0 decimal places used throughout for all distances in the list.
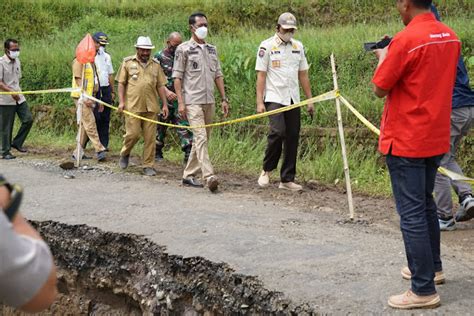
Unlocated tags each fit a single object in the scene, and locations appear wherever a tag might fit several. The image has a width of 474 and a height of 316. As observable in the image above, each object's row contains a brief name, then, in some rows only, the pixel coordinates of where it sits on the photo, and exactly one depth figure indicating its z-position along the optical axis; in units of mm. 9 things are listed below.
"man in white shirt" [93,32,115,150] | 10477
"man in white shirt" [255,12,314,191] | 7871
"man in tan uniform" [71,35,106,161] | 10164
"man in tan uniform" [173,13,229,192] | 8031
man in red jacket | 4082
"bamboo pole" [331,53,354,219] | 6656
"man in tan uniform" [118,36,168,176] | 9008
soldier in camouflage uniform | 9227
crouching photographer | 1925
